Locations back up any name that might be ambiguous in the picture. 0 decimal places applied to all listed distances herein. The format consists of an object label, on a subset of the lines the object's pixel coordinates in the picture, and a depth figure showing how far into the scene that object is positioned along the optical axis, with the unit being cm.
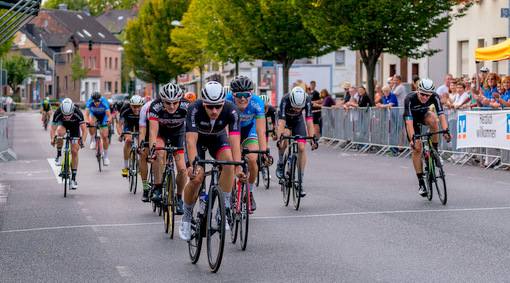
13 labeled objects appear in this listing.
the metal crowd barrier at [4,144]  2537
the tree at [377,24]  2948
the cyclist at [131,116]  1770
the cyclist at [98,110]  2278
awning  2146
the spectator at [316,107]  3052
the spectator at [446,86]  2333
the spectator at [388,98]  2480
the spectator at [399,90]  2514
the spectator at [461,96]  2172
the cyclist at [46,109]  4828
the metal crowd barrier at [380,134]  2074
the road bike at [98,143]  2144
